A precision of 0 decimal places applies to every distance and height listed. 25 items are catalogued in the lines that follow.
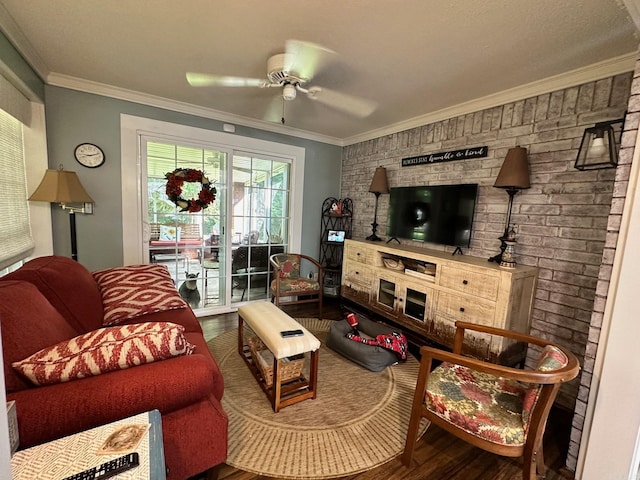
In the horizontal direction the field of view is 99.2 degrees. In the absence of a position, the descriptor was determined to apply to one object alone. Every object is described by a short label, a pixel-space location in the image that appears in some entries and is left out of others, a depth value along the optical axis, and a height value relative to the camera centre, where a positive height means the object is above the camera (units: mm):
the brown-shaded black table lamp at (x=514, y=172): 2082 +385
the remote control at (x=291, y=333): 1804 -827
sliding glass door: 2973 -213
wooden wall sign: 2474 +619
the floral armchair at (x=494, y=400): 1150 -887
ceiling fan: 1817 +1038
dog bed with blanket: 2246 -1117
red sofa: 854 -659
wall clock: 2537 +393
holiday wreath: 2689 +131
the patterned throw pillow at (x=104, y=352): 928 -570
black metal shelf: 3932 -348
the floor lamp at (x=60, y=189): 2160 +46
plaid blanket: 2287 -1076
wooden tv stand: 2002 -647
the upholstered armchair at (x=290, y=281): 3037 -844
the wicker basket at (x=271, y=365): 1839 -1095
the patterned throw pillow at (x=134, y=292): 1856 -678
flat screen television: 2551 +42
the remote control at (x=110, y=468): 676 -695
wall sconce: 1624 +488
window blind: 1854 -37
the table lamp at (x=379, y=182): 3320 +388
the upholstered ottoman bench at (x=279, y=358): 1729 -1054
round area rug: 1436 -1315
